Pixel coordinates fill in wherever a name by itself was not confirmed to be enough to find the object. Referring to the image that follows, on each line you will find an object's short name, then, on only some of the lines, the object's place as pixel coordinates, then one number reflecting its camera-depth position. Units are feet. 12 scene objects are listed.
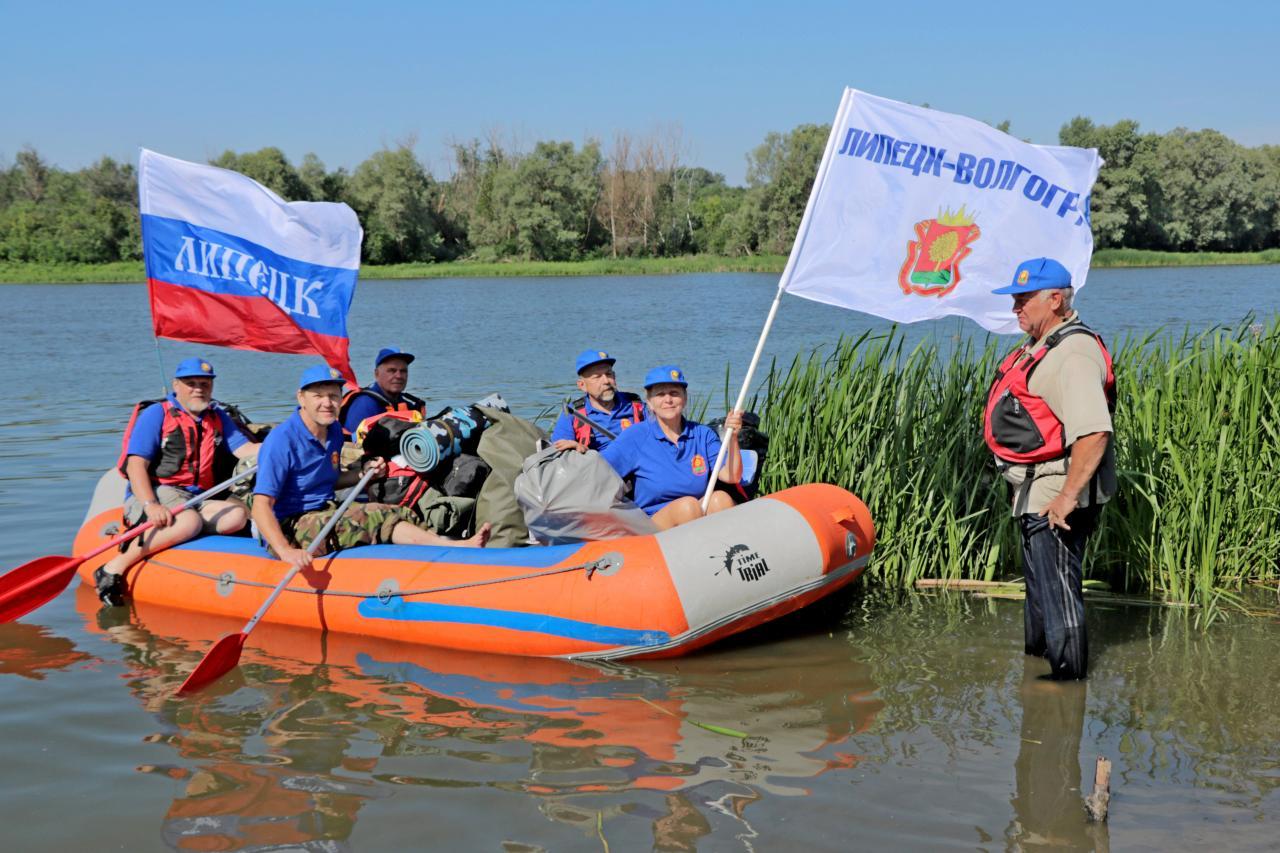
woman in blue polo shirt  19.57
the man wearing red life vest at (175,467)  21.09
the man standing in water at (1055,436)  14.33
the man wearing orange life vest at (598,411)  22.30
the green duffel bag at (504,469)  20.17
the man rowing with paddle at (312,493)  19.13
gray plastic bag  18.48
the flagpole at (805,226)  17.88
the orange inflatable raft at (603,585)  17.25
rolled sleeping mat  21.13
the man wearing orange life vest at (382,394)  23.25
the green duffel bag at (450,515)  21.04
